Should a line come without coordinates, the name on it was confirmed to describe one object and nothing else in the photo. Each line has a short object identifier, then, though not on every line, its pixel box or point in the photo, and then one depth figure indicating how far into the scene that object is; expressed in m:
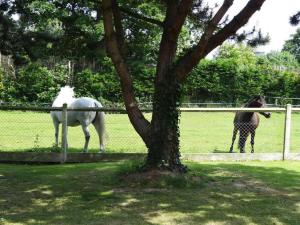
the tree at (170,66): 8.66
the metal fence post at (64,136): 11.88
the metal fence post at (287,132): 12.44
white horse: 13.67
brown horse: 13.80
